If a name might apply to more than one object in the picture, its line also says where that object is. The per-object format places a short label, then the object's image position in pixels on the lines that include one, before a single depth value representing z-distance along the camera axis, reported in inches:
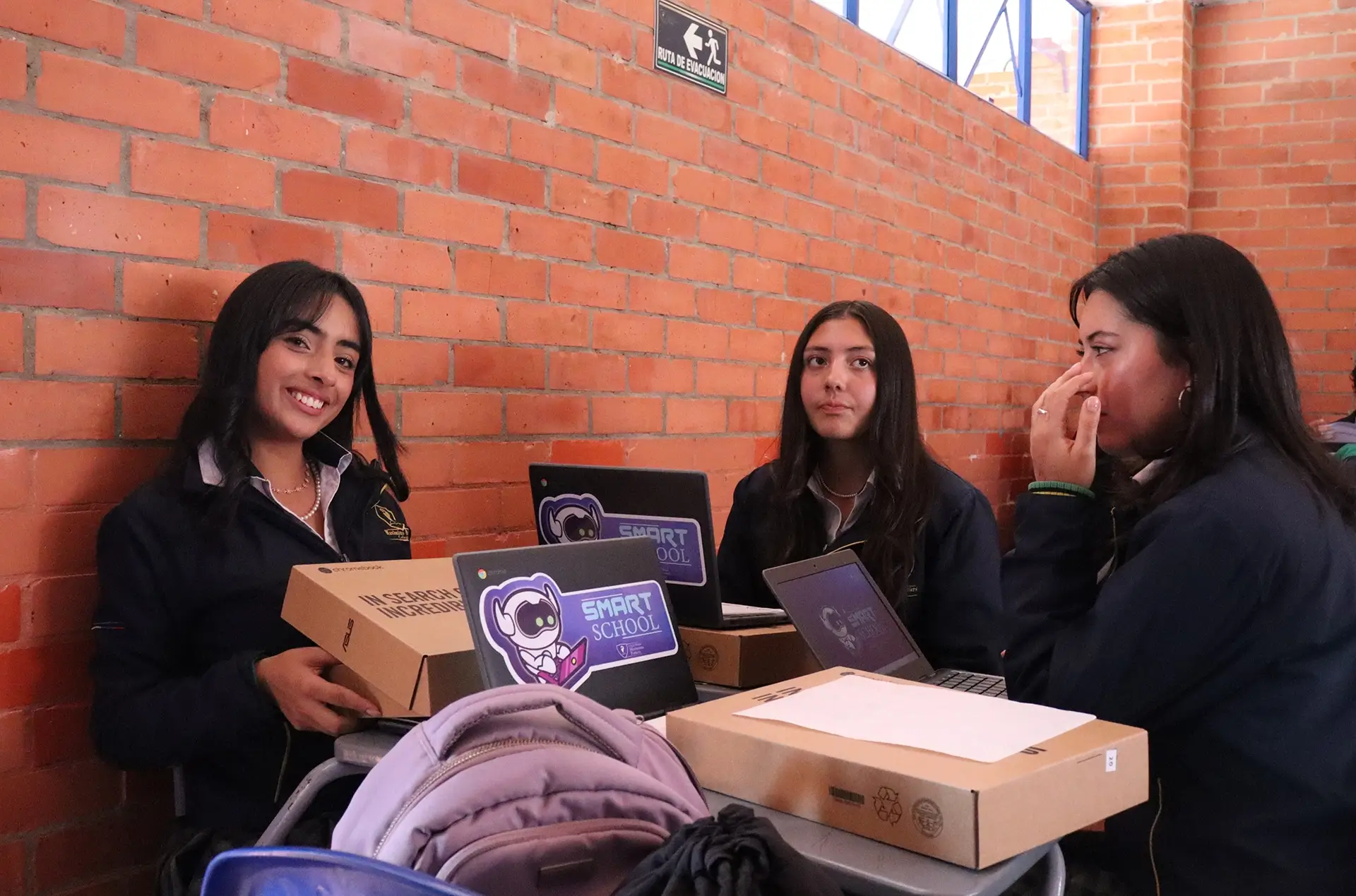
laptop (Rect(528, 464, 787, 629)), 66.2
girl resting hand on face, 52.4
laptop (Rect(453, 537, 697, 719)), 51.3
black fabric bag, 32.1
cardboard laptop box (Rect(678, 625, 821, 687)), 63.5
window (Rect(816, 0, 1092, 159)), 147.7
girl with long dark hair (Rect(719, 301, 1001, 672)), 84.0
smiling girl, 61.0
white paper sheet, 43.4
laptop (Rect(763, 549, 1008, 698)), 61.1
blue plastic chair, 28.6
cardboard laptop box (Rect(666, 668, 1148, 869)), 38.9
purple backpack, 35.3
